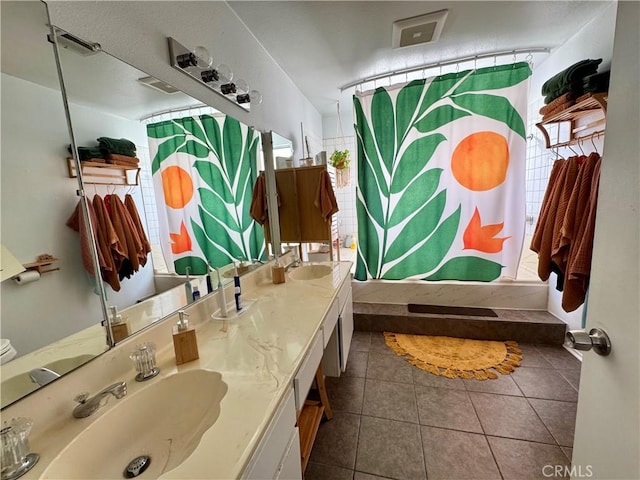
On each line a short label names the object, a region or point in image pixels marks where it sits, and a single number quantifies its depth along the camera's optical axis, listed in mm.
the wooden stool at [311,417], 1304
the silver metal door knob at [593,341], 599
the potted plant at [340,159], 3408
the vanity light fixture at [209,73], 1169
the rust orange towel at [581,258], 1499
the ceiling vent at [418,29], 1727
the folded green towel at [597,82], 1505
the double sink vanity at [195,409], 596
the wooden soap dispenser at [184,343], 906
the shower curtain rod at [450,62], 2201
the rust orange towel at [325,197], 2326
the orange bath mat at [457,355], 2006
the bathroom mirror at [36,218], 635
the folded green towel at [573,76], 1597
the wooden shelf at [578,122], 1576
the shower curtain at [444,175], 2303
